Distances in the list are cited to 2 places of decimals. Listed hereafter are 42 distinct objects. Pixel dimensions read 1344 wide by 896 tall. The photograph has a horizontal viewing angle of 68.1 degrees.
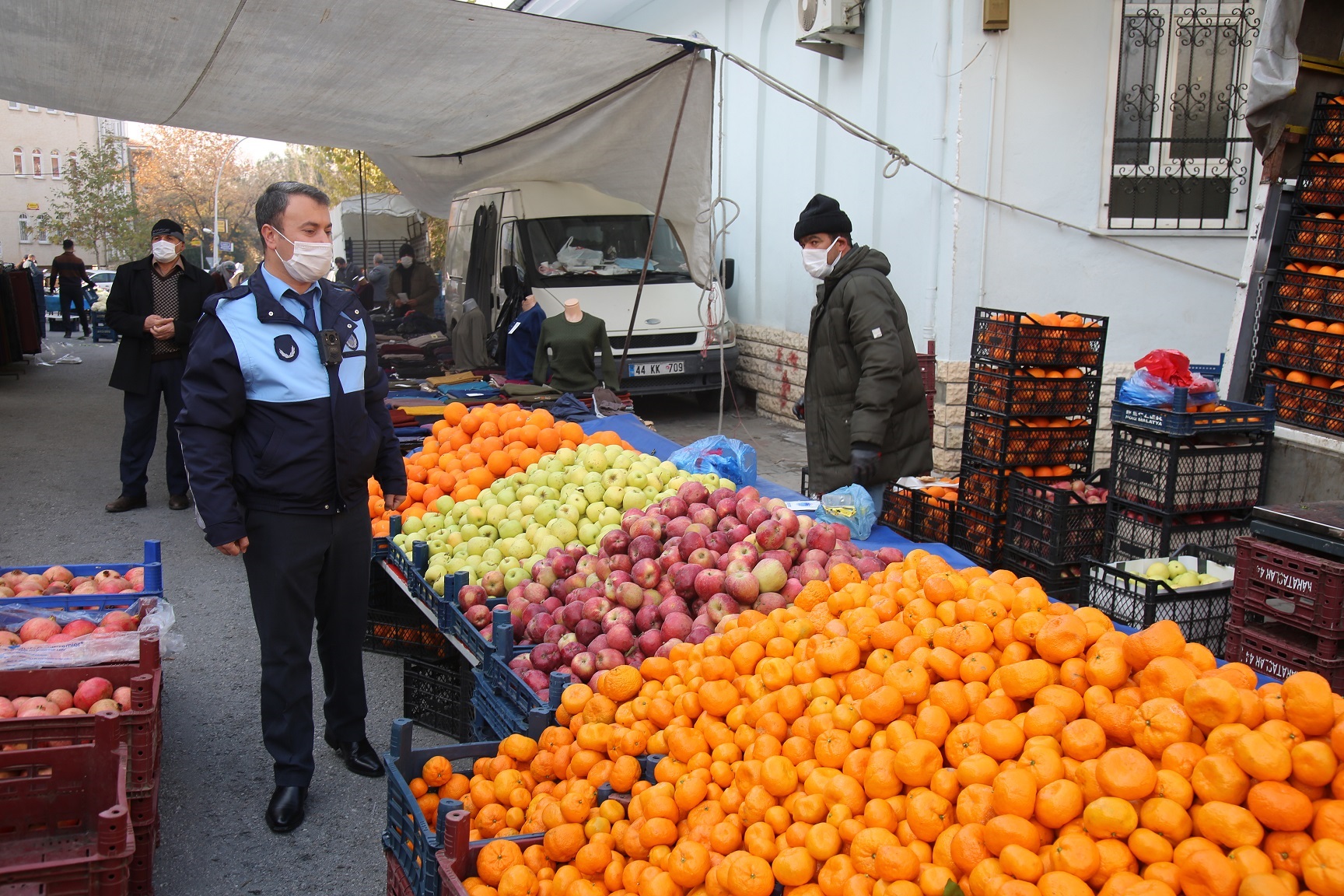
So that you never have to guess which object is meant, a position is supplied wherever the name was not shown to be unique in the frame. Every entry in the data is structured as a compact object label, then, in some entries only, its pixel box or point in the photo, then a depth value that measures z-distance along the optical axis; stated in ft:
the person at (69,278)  77.71
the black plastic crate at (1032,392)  18.65
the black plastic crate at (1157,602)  14.15
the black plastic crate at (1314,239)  17.51
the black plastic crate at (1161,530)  16.03
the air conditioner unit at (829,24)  32.37
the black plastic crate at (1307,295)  17.20
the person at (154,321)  24.95
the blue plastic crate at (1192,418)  15.61
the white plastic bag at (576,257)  40.52
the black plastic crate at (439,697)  14.56
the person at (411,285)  61.13
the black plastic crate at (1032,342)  18.54
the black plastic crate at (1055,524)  16.98
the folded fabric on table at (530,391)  28.99
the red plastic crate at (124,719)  9.84
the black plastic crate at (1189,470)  15.88
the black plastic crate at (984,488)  18.66
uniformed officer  10.97
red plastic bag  16.44
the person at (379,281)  74.02
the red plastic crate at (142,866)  10.34
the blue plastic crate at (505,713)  10.75
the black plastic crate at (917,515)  19.45
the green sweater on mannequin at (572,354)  30.94
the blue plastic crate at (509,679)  11.00
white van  39.78
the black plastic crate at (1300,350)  17.02
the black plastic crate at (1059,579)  17.24
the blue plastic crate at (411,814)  8.68
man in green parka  16.66
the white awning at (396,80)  19.81
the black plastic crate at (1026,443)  18.74
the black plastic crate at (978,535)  18.65
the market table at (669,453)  15.20
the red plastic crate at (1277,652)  12.19
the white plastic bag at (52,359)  62.22
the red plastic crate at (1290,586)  11.94
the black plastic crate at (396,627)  17.60
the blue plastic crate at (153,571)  13.70
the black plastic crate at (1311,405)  16.83
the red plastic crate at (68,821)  9.05
